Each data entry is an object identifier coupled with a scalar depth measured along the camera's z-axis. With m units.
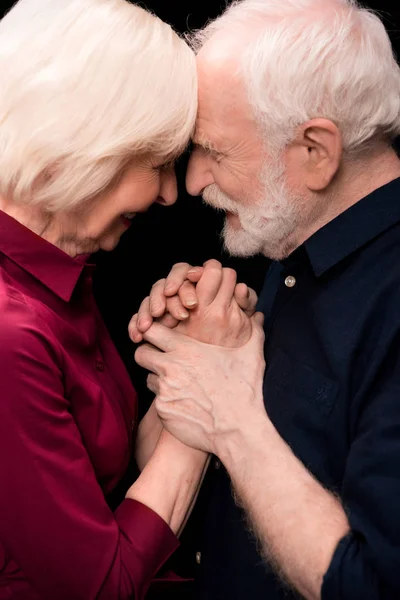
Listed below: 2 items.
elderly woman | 1.36
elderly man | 1.36
